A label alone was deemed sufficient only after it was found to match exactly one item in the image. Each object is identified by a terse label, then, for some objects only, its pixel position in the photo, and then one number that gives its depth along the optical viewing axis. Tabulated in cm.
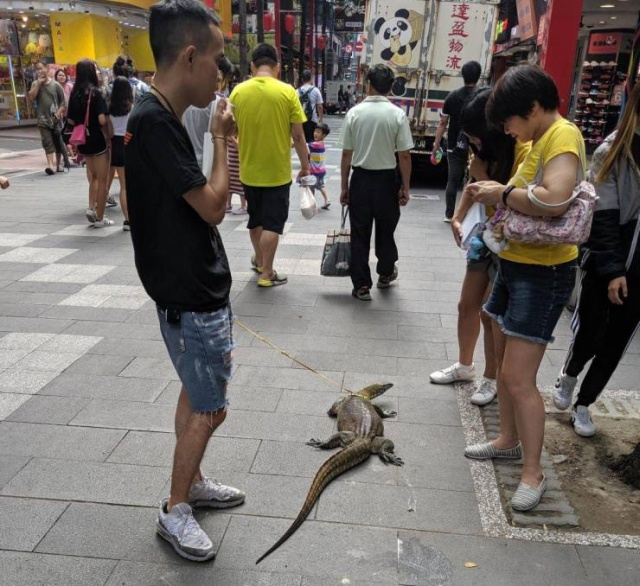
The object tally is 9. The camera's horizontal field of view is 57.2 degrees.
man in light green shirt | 531
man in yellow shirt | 549
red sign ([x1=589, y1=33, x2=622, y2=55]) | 1505
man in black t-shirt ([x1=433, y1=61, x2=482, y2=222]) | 778
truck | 1130
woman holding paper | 306
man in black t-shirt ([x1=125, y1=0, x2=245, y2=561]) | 204
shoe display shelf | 1545
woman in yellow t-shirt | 238
